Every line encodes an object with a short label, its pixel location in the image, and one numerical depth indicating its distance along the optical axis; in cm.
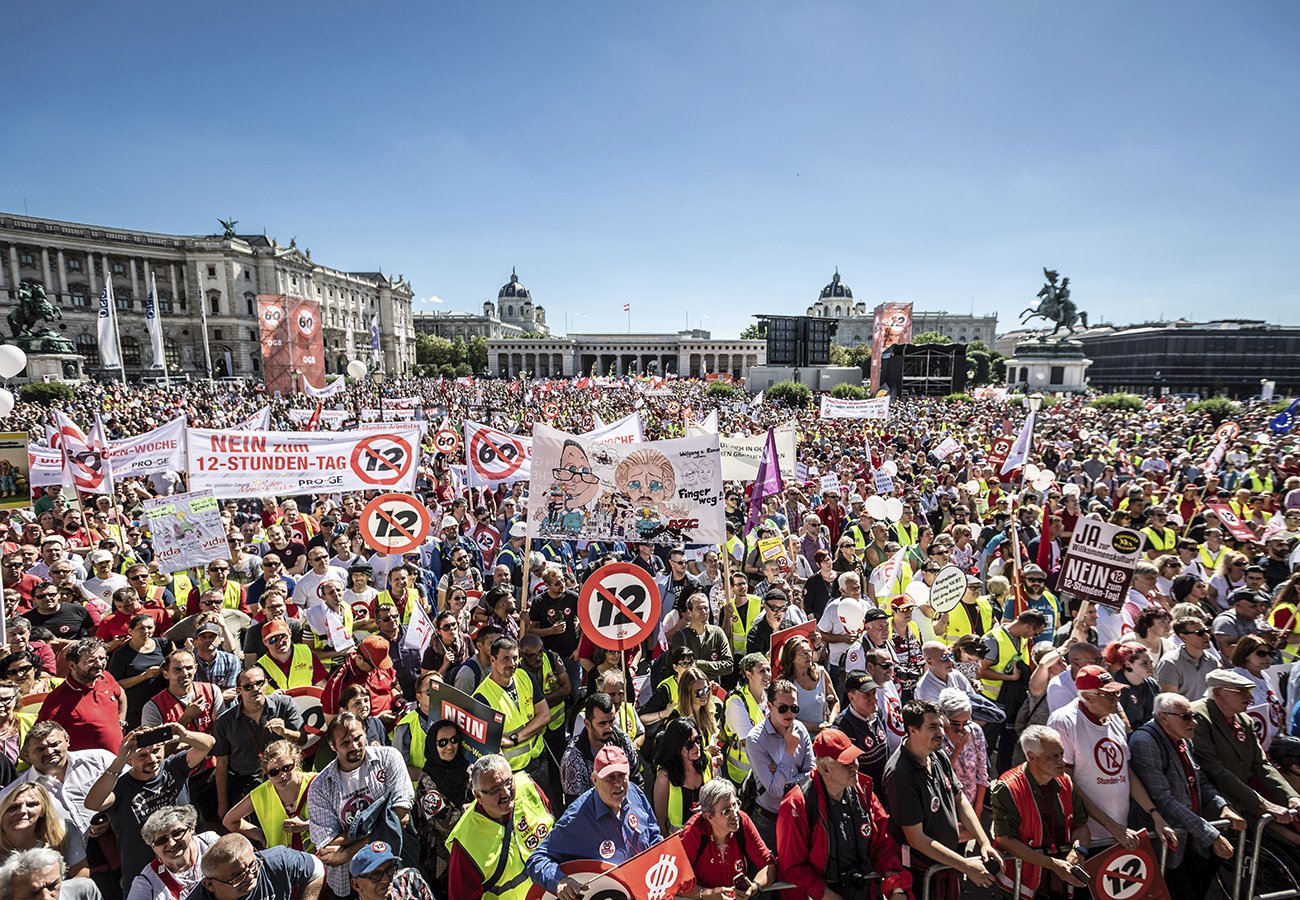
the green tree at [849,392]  4500
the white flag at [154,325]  3259
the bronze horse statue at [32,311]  4131
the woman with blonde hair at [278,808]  345
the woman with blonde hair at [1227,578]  629
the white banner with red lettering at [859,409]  2081
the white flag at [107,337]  2931
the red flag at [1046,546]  845
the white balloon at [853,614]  560
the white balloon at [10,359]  1515
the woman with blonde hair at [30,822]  299
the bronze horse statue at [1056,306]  6744
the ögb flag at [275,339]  2842
